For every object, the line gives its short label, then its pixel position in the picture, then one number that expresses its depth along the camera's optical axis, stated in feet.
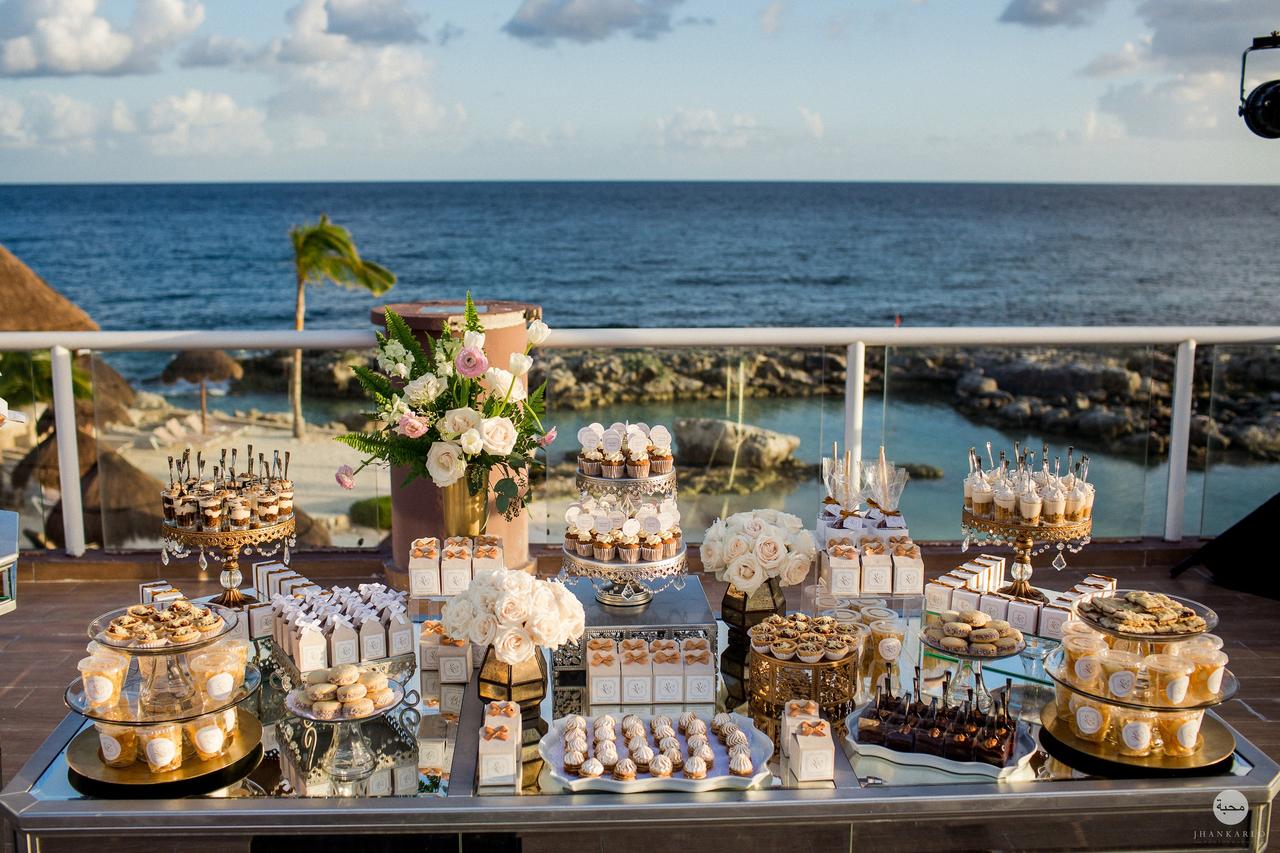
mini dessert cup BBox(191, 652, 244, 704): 8.91
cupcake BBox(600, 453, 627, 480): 11.64
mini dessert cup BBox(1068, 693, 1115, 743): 9.11
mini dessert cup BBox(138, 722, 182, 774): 8.58
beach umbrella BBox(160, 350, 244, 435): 18.12
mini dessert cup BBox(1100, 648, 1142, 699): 8.91
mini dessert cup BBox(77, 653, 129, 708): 8.80
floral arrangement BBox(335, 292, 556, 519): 12.44
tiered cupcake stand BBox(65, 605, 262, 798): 8.51
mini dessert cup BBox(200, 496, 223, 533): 12.42
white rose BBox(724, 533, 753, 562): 11.44
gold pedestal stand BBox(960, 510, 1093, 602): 12.69
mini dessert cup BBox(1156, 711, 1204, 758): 8.97
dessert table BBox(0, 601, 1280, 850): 8.15
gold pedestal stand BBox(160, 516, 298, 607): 12.50
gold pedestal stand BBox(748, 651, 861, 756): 9.73
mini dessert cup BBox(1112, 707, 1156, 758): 8.89
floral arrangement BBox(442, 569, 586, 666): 9.53
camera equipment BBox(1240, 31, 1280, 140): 16.20
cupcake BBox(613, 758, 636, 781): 8.52
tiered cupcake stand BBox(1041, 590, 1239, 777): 8.81
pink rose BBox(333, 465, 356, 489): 13.48
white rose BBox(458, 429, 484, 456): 12.24
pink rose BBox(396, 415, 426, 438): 12.29
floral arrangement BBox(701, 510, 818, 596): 11.39
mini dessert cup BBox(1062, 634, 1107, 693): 9.13
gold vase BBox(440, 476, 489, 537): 13.00
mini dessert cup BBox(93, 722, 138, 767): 8.71
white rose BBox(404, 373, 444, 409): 12.57
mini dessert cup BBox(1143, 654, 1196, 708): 8.84
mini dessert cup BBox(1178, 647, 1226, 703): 8.96
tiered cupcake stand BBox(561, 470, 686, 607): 10.98
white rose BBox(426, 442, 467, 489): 12.44
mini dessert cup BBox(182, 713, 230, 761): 8.78
